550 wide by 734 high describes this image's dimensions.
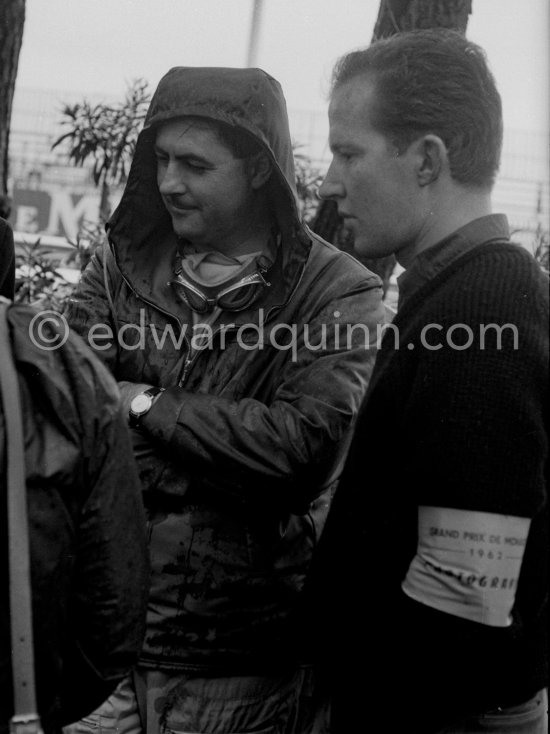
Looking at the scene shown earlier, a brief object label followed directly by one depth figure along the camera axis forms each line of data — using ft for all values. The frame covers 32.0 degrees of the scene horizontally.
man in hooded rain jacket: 7.75
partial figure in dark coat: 4.83
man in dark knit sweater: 5.30
